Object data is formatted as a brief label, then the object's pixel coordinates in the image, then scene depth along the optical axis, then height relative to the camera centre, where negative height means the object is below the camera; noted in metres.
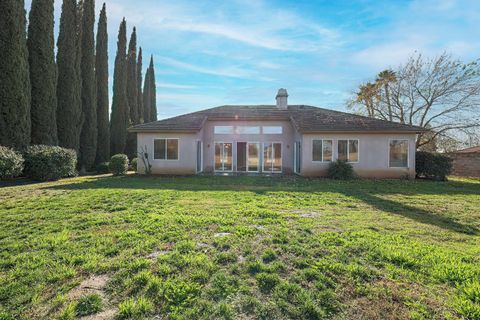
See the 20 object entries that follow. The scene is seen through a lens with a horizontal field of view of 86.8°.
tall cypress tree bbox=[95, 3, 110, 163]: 21.89 +5.78
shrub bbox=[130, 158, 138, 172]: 19.36 -0.88
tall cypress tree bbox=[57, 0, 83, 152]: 17.27 +5.10
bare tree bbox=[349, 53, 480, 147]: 20.19 +4.97
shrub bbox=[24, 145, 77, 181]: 12.80 -0.47
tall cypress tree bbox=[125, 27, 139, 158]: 28.05 +8.36
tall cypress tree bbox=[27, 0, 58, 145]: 14.98 +5.25
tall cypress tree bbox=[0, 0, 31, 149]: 12.72 +3.97
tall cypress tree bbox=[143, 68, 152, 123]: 34.78 +7.36
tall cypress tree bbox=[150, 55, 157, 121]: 36.16 +8.25
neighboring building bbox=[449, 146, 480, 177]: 18.93 -0.76
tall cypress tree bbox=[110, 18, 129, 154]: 24.34 +4.98
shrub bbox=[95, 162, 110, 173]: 19.20 -1.11
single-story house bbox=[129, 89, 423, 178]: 15.48 +0.71
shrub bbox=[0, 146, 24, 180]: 11.09 -0.42
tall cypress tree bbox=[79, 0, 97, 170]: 19.52 +5.23
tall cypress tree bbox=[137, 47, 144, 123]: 30.55 +7.95
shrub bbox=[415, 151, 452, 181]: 15.14 -0.81
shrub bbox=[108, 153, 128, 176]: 16.48 -0.76
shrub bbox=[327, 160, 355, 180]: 14.59 -1.05
